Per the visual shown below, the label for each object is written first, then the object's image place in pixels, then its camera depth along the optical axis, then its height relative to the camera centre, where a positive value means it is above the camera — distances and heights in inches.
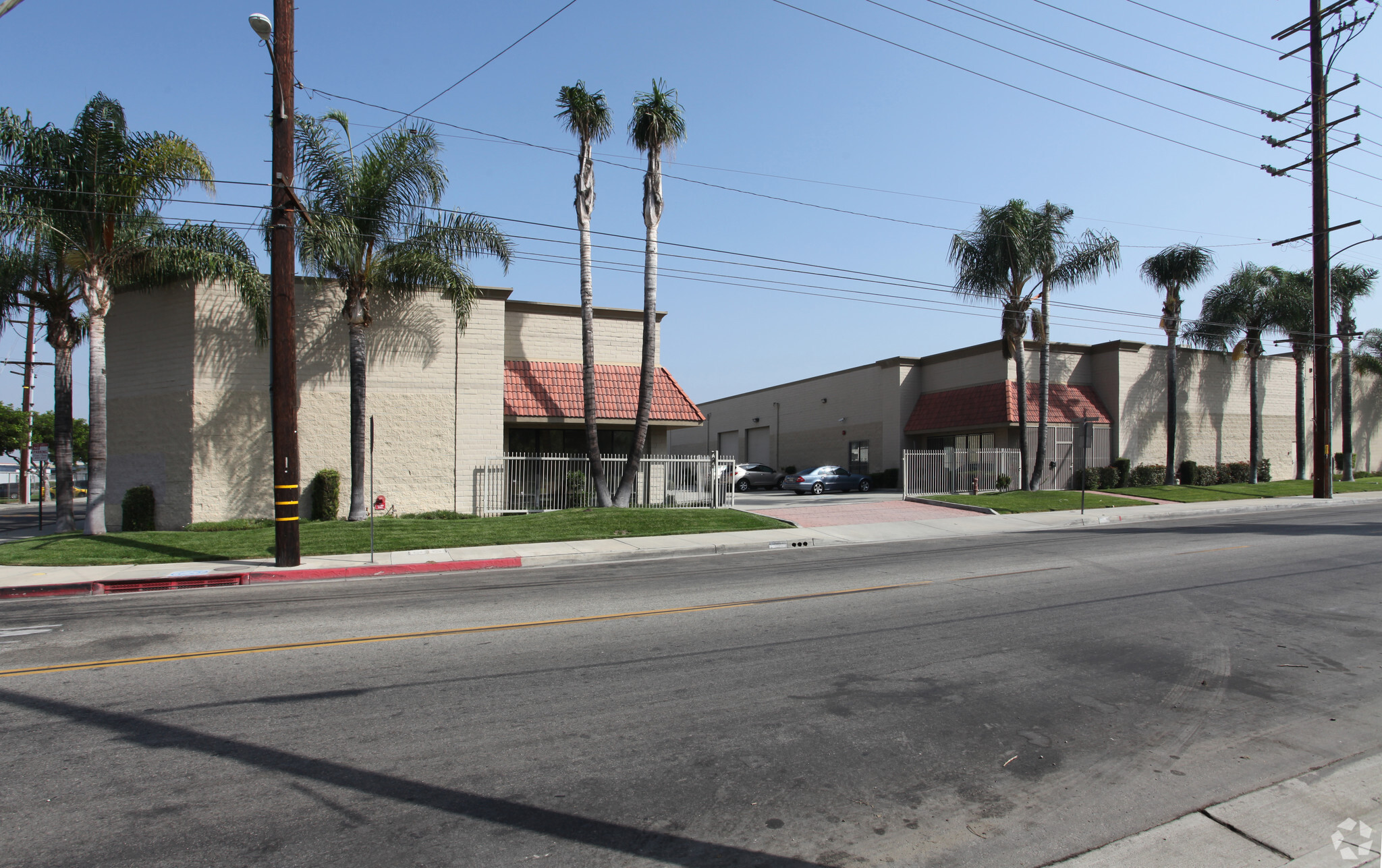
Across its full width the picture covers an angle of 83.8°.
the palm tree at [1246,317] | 1301.7 +208.3
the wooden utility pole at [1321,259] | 1043.3 +250.0
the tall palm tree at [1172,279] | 1197.7 +251.0
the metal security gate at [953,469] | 1136.0 -45.6
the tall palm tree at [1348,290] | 1392.7 +265.7
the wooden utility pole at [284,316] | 514.9 +86.4
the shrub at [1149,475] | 1253.7 -61.0
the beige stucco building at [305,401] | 743.7 +43.5
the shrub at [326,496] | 746.8 -50.7
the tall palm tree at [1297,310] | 1310.3 +218.6
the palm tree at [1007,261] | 1069.1 +251.3
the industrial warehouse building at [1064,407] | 1258.6 +56.8
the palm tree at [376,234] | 703.7 +199.8
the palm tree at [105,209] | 654.5 +205.7
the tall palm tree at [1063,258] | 1082.1 +256.7
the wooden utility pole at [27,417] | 1497.3 +58.8
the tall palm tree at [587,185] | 782.5 +266.2
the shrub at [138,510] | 737.6 -62.3
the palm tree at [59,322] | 722.8 +120.3
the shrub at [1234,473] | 1336.1 -61.5
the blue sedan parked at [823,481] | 1348.4 -72.3
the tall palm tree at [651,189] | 805.2 +269.6
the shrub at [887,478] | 1380.4 -69.2
